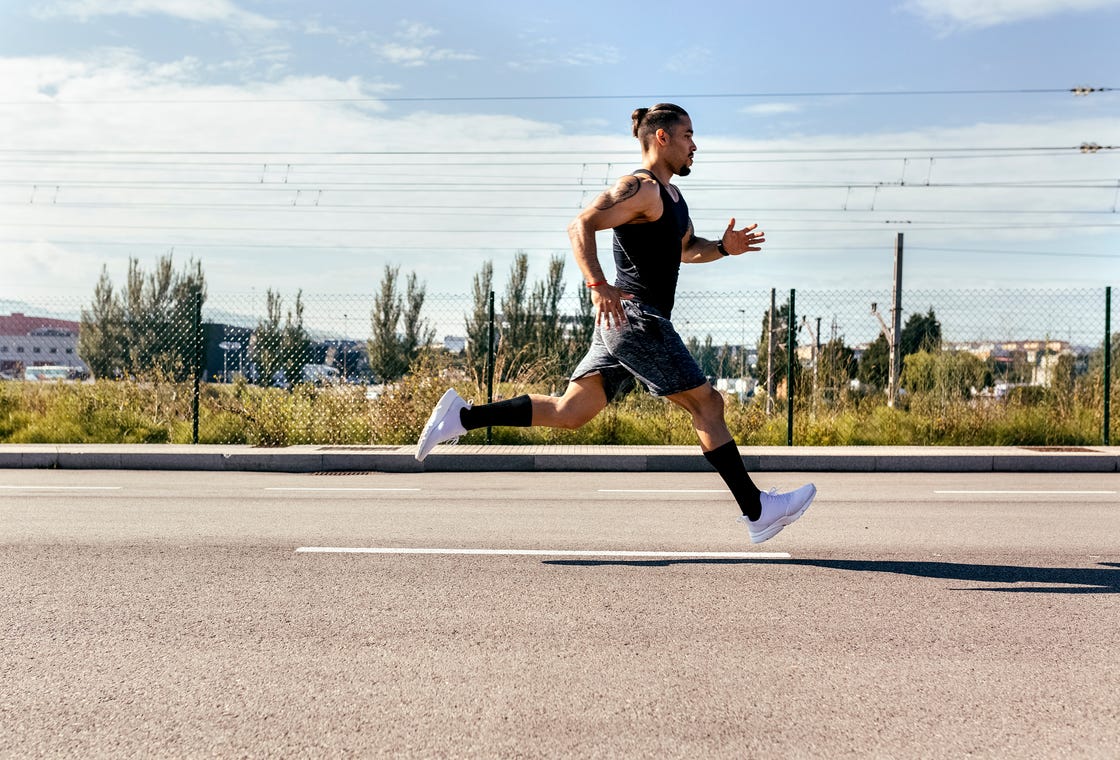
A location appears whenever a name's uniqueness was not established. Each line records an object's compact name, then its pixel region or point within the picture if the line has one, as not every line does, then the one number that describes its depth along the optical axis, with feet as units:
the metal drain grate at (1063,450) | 37.92
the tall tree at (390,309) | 137.18
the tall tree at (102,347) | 48.14
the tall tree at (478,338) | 43.11
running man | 15.26
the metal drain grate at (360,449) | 37.35
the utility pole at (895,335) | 73.30
